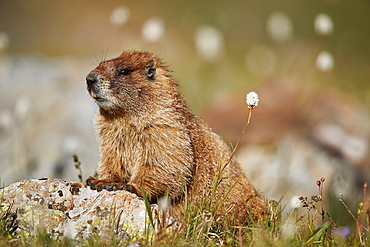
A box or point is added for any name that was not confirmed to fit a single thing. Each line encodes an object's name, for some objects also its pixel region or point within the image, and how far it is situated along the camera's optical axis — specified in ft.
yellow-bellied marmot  32.22
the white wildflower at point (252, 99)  29.40
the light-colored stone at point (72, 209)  27.17
